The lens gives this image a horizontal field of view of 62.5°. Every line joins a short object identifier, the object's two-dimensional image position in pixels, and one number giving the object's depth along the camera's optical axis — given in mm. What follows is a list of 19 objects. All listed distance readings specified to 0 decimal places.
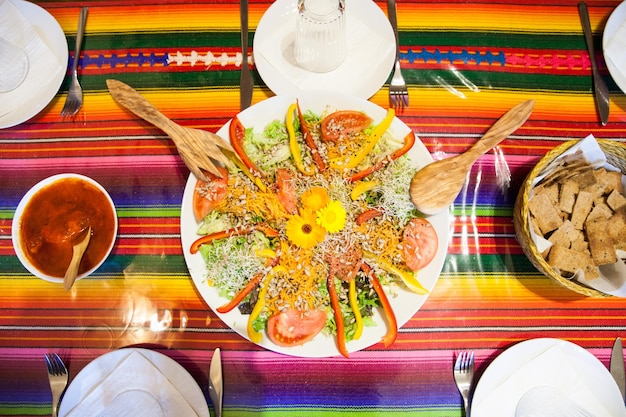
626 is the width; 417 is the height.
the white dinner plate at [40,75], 745
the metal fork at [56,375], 704
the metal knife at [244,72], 767
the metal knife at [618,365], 684
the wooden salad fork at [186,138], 644
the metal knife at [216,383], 689
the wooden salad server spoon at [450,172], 653
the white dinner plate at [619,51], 754
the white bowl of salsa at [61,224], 691
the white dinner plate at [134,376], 651
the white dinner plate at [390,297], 669
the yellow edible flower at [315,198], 697
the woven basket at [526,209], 634
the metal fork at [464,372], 693
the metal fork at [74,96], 779
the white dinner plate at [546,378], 658
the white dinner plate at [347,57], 745
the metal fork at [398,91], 771
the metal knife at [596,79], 773
